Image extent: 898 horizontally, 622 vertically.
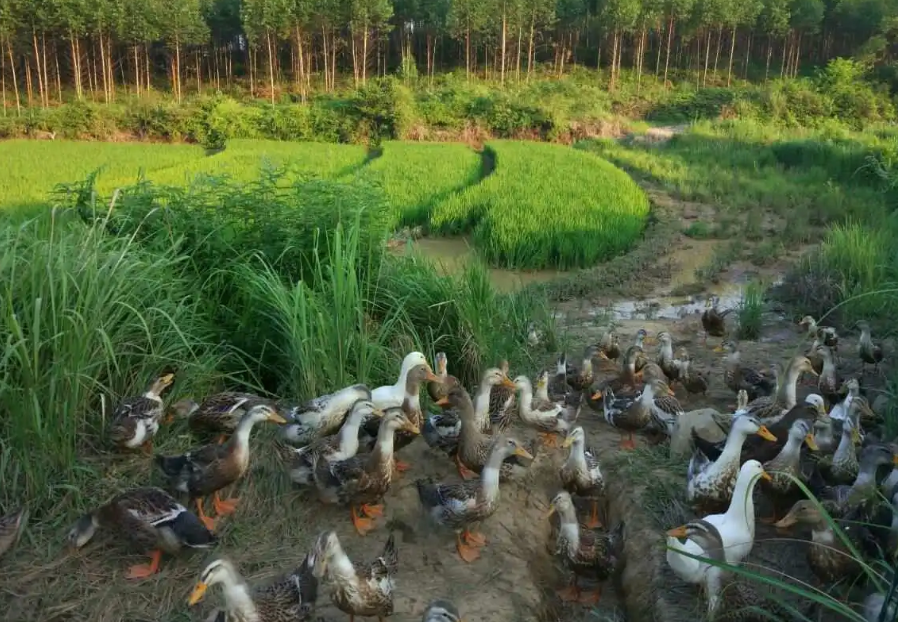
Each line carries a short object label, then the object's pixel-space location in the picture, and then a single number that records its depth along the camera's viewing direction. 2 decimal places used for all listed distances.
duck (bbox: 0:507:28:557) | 3.61
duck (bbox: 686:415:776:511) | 4.22
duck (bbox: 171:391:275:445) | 4.46
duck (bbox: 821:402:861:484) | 4.51
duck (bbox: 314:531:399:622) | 3.29
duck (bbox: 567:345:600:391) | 6.77
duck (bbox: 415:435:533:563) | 4.07
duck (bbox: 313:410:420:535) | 4.05
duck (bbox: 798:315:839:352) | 7.61
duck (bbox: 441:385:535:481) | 4.66
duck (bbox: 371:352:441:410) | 4.93
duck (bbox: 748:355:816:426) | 5.52
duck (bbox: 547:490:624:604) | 4.12
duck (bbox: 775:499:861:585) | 3.57
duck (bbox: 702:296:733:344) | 8.57
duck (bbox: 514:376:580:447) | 5.57
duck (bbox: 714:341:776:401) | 6.56
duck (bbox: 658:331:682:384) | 6.93
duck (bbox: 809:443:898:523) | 3.82
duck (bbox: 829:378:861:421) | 5.30
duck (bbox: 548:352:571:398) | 6.65
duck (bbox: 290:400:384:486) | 4.26
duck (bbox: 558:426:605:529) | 4.72
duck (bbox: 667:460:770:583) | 3.60
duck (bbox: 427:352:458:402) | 5.38
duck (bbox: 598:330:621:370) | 7.78
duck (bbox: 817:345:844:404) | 6.42
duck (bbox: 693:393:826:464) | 4.67
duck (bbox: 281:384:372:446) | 4.56
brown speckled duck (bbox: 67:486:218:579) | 3.62
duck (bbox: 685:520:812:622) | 3.41
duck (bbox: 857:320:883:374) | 7.01
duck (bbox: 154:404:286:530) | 3.92
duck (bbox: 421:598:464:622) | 3.14
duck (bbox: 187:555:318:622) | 3.00
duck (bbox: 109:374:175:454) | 4.25
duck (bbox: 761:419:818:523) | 4.21
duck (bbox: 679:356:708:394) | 6.67
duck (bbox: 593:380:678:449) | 5.62
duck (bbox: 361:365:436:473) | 4.74
